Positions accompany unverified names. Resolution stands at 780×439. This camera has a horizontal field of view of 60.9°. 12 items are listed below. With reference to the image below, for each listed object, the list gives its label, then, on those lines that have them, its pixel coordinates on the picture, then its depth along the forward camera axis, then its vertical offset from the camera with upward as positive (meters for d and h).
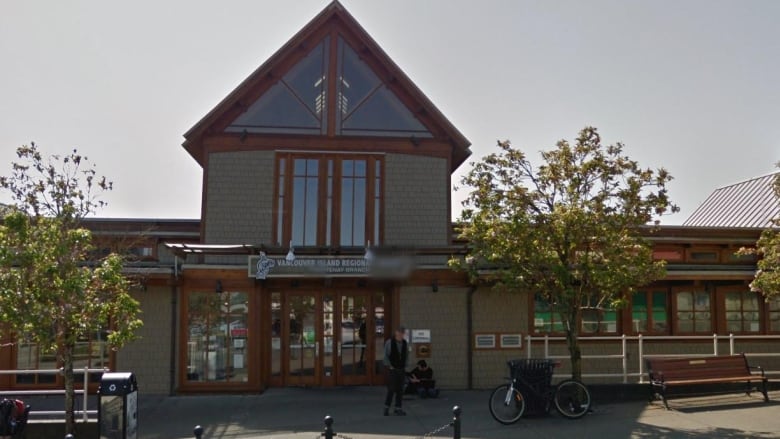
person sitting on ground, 14.25 -2.08
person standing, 12.25 -1.51
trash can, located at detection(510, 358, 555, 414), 11.70 -1.67
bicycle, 11.61 -1.93
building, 14.86 +0.45
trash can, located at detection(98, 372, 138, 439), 9.73 -1.80
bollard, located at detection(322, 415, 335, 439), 8.02 -1.73
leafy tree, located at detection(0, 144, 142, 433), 9.87 -0.06
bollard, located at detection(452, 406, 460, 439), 8.66 -1.79
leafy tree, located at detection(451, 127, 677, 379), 12.00 +1.07
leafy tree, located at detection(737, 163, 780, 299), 13.83 +0.51
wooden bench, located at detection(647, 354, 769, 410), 13.05 -1.71
